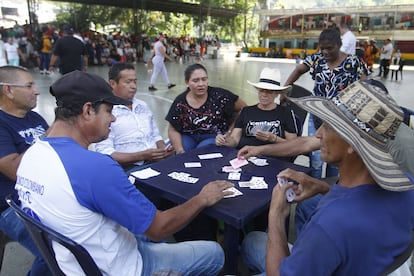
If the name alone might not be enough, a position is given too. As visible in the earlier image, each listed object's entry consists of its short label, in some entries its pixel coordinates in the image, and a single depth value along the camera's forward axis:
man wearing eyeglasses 1.89
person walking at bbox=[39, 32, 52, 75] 14.20
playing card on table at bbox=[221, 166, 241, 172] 2.28
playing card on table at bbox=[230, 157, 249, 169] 2.37
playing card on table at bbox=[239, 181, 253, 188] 2.00
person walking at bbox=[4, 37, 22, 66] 11.82
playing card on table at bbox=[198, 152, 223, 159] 2.57
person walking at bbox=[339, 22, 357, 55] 7.64
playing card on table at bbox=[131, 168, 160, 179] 2.15
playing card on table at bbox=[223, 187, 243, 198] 1.86
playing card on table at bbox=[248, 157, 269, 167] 2.43
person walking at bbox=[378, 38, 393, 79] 13.75
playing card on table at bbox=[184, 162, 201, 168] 2.36
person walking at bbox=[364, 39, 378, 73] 17.53
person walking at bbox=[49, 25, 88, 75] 7.83
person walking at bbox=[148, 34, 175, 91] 9.91
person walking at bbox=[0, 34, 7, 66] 9.69
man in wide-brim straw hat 1.03
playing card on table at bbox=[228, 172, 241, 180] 2.13
